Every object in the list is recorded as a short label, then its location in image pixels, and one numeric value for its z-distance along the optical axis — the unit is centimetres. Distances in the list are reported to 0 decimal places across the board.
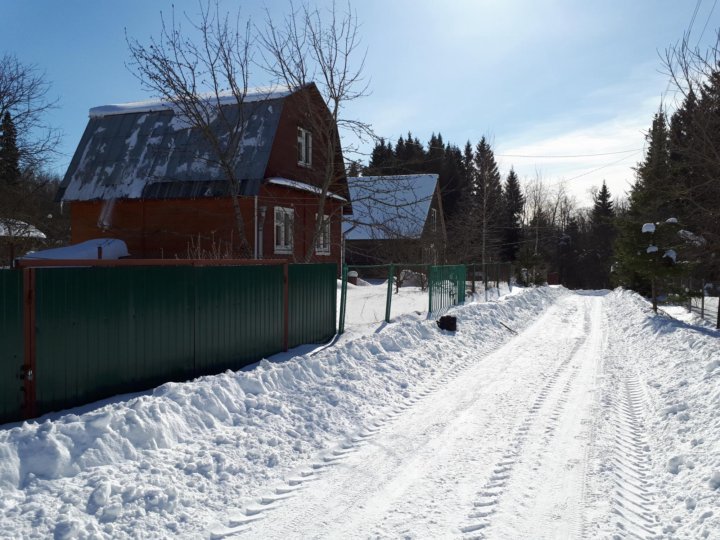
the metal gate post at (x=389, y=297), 1230
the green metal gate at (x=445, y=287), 1511
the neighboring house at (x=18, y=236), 2252
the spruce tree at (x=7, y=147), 2183
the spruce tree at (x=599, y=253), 5672
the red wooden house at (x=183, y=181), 1691
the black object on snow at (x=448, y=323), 1246
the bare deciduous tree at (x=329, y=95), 1222
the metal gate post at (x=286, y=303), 934
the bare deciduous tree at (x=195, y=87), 1222
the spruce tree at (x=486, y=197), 3048
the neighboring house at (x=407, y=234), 1448
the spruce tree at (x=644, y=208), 1859
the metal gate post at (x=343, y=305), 1058
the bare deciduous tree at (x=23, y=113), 2175
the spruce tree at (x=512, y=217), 5319
